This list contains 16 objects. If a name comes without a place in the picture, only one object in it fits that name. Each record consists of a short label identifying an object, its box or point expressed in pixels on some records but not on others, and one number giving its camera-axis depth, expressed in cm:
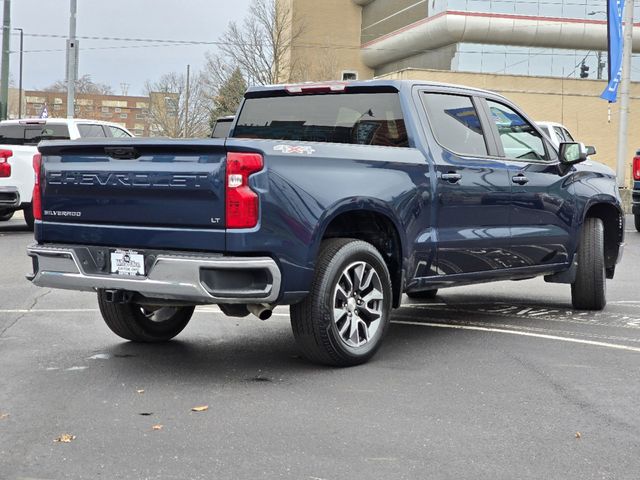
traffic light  5078
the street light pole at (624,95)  2700
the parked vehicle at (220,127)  1777
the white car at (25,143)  1541
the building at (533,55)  4878
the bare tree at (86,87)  6988
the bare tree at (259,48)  4975
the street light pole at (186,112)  6308
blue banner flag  2688
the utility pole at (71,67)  2720
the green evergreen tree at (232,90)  5103
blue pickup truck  534
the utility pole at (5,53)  2580
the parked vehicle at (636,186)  1716
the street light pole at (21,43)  4747
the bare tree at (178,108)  6412
